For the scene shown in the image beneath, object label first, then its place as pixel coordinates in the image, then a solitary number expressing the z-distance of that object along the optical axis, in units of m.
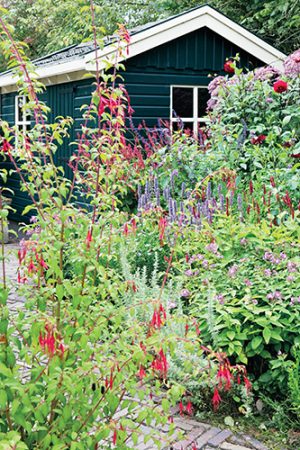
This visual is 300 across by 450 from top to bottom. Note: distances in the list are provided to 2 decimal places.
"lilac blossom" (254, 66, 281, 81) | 7.88
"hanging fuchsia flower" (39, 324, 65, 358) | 2.13
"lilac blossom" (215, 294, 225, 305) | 3.96
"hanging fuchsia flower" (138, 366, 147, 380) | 2.33
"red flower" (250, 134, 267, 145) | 7.12
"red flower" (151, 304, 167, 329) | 2.16
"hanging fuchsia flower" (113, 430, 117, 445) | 2.21
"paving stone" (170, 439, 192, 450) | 3.19
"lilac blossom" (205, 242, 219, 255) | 4.45
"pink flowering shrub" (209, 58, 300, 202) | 6.75
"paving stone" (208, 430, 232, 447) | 3.32
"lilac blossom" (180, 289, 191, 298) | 4.36
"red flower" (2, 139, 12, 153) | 2.46
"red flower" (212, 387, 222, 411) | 2.28
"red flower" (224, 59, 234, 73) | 7.99
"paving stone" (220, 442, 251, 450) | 3.27
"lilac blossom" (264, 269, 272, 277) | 3.99
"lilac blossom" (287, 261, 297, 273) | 3.96
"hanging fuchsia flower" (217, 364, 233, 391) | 2.20
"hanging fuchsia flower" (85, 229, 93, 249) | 2.45
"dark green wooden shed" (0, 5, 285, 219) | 9.81
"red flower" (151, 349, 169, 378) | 2.10
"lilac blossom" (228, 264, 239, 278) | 4.13
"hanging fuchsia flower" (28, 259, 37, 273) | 2.54
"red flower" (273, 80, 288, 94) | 7.20
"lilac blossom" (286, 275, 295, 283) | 3.88
